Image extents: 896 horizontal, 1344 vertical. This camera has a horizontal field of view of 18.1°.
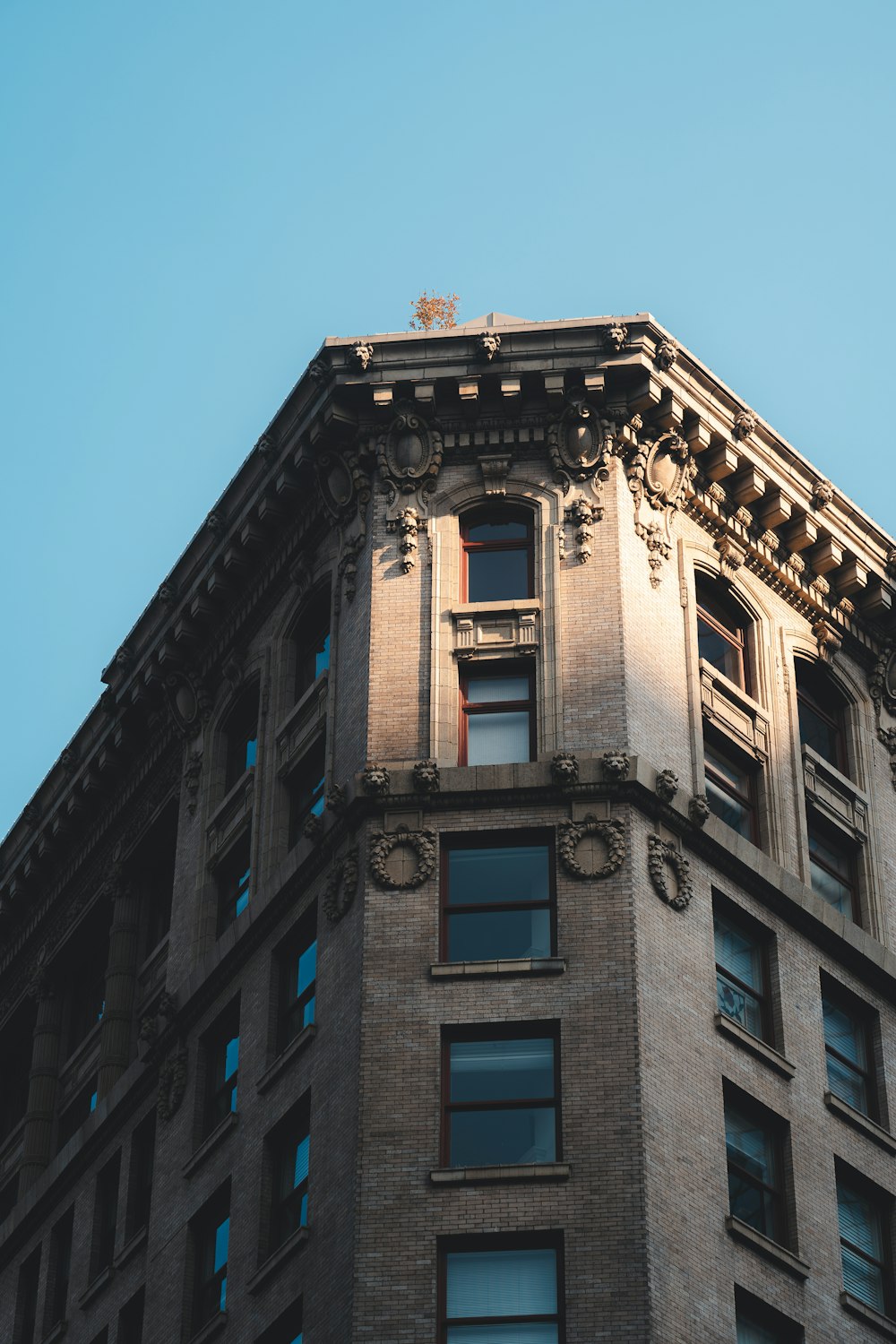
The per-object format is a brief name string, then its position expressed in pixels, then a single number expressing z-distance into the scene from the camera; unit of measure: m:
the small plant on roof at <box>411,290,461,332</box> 60.88
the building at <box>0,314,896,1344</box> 46.62
